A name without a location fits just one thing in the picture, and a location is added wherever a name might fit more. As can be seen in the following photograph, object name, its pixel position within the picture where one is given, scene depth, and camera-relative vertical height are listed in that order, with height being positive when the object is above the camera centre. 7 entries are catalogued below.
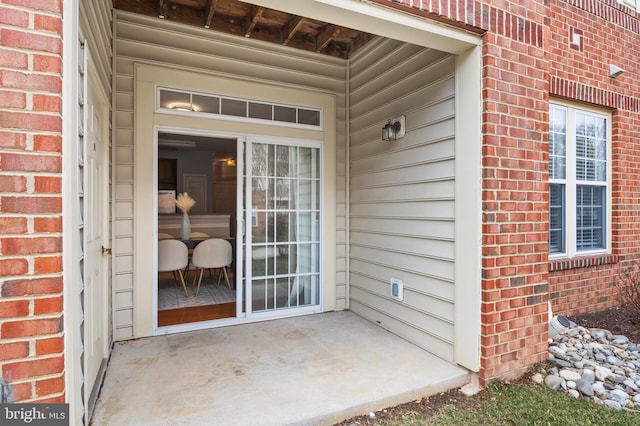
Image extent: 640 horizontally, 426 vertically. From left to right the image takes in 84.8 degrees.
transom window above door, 3.61 +1.15
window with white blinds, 4.11 +0.37
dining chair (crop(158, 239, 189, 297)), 4.73 -0.59
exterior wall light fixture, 3.52 +0.84
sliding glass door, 4.02 -0.18
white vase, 5.88 -0.31
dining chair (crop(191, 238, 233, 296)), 5.07 -0.62
